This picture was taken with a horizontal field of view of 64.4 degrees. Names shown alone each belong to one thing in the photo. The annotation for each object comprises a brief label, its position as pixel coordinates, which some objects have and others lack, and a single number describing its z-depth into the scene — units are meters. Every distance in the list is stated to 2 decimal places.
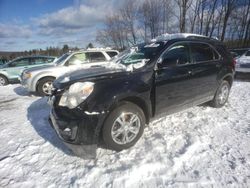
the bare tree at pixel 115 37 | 38.28
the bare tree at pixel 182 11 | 24.03
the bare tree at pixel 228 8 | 26.54
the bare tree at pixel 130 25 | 34.09
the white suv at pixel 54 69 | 7.25
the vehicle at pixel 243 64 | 8.91
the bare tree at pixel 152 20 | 30.84
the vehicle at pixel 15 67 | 10.90
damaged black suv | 2.80
